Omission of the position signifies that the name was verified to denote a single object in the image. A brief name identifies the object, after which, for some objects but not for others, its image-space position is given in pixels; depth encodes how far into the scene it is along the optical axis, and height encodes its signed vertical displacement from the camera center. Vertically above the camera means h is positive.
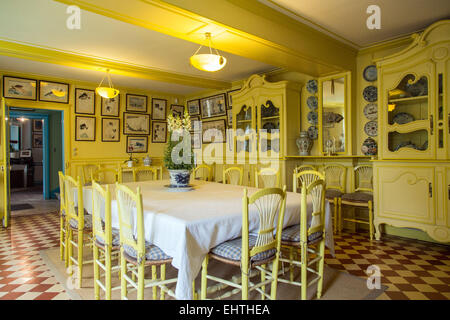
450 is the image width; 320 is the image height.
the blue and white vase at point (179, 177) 3.02 -0.15
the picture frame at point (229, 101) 6.17 +1.31
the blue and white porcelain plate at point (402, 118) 3.56 +0.53
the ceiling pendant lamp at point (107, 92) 4.50 +1.14
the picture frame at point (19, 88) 5.03 +1.37
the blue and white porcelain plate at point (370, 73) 4.03 +1.24
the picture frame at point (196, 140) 6.95 +0.55
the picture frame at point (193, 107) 7.01 +1.38
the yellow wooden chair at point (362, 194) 3.77 -0.45
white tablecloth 1.71 -0.41
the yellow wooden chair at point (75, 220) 2.52 -0.53
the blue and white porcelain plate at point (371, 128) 4.05 +0.46
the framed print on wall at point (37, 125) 10.27 +1.41
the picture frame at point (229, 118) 6.18 +0.95
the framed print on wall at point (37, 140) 10.20 +0.87
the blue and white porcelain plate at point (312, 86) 4.62 +1.21
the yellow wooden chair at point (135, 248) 1.79 -0.56
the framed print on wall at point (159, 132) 6.98 +0.78
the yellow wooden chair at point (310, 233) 2.10 -0.56
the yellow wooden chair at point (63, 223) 2.98 -0.64
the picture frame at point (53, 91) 5.38 +1.39
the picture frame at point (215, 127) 6.32 +0.81
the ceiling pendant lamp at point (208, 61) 2.69 +0.95
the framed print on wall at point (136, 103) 6.54 +1.40
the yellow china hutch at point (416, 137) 3.19 +0.28
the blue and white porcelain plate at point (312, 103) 4.64 +0.95
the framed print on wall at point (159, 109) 6.93 +1.33
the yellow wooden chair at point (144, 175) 6.83 -0.28
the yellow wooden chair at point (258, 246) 1.78 -0.55
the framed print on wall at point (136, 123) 6.54 +0.93
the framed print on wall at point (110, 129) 6.23 +0.75
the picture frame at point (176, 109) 7.22 +1.35
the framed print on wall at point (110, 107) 6.20 +1.24
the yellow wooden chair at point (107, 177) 6.15 -0.29
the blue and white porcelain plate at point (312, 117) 4.64 +0.71
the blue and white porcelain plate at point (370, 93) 4.05 +0.95
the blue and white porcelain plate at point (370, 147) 3.98 +0.19
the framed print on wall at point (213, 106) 6.33 +1.28
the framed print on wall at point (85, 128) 5.84 +0.74
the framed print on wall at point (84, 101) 5.82 +1.29
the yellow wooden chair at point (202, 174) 6.41 -0.25
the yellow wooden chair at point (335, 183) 4.04 -0.34
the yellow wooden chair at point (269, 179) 4.35 -0.27
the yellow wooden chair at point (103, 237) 2.06 -0.56
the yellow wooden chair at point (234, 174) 4.08 -0.17
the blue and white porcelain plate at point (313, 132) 4.64 +0.47
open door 4.41 +0.11
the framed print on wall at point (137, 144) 6.61 +0.45
